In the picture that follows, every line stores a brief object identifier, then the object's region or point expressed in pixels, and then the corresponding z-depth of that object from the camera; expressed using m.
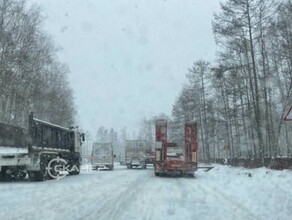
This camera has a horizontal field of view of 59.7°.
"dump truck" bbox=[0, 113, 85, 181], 11.70
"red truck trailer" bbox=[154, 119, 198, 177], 15.53
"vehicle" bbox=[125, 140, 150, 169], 26.65
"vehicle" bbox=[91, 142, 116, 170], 24.09
